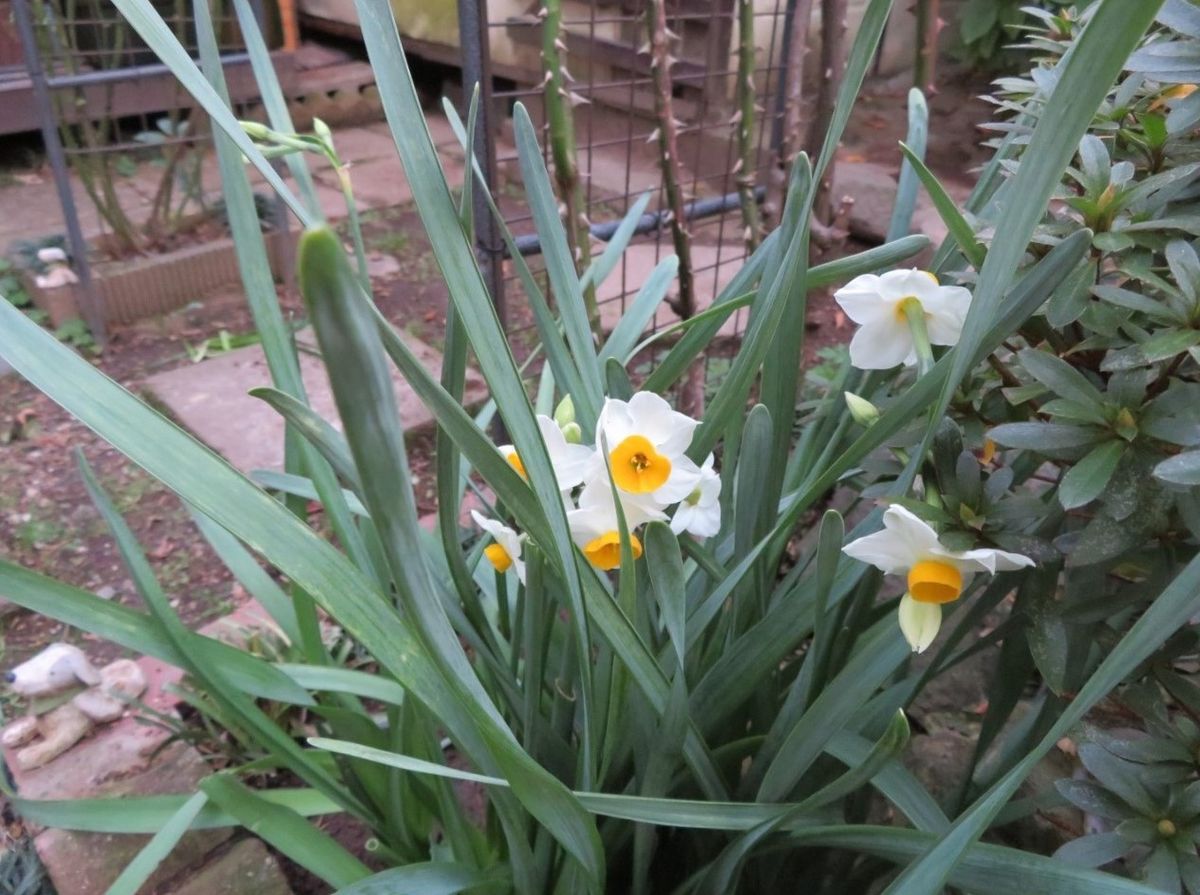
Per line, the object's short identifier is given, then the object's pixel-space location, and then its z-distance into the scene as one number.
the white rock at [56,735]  1.11
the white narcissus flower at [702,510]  0.68
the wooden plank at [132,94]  3.19
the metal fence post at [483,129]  1.25
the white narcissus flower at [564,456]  0.60
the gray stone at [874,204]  2.71
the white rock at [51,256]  2.51
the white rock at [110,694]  1.16
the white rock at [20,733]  1.14
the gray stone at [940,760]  1.04
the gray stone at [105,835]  0.97
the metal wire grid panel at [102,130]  2.23
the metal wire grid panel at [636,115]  2.53
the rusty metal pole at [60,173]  2.05
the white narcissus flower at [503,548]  0.67
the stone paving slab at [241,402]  1.88
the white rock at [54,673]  1.21
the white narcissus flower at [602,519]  0.59
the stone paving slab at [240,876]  0.97
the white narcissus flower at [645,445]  0.59
